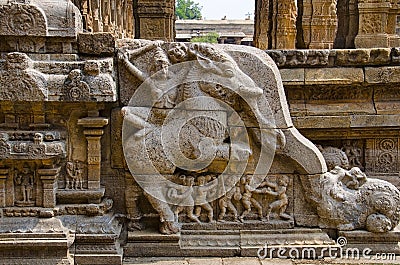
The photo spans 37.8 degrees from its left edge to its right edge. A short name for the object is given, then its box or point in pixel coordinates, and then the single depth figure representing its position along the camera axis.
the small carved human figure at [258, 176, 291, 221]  5.17
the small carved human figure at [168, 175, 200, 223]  5.09
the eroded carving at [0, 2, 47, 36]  4.84
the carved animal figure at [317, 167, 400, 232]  5.07
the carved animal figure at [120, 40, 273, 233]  5.03
